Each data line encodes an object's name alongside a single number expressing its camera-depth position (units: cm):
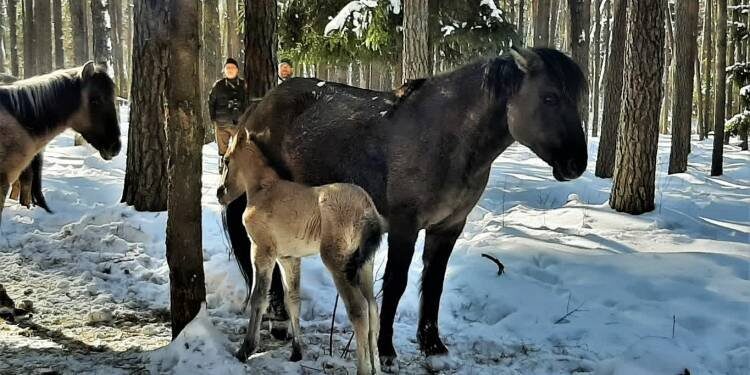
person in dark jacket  905
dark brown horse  410
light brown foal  366
